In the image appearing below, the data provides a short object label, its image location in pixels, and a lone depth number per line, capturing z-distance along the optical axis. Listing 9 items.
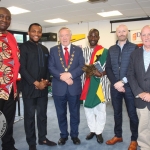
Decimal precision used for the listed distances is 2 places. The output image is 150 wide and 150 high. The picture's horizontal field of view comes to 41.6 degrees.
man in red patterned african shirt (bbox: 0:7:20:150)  2.30
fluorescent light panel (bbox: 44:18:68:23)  8.84
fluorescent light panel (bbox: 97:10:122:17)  7.74
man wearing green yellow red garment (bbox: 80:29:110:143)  2.90
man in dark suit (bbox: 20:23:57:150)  2.59
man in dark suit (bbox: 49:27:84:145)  2.75
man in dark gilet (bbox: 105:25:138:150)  2.61
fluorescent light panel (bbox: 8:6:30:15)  6.63
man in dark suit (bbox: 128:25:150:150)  2.27
